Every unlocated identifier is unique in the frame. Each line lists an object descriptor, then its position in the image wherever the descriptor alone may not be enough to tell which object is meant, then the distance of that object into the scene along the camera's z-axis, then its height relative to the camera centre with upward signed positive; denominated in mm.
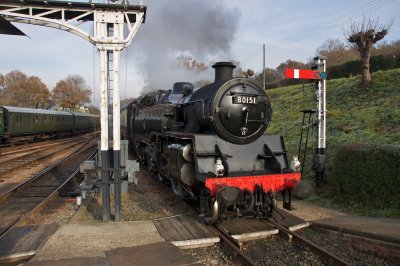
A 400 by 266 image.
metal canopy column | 6469 +1778
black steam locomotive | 6035 -529
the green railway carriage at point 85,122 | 41425 +330
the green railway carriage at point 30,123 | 22984 +75
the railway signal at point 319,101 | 8773 +602
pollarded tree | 14360 +3478
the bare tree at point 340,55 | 39175 +7843
